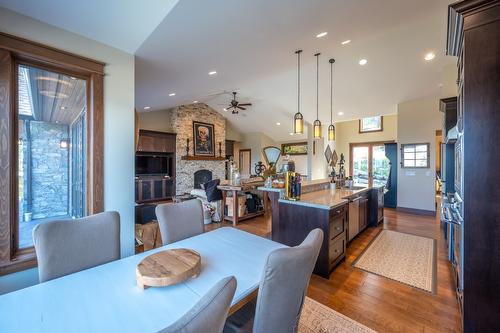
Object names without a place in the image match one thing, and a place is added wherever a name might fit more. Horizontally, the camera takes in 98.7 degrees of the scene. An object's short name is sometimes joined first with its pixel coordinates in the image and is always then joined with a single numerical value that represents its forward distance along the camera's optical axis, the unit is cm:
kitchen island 255
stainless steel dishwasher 334
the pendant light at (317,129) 314
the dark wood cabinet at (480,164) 128
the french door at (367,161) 888
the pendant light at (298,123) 291
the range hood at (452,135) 269
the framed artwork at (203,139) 862
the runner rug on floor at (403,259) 254
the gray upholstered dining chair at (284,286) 89
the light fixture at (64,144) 204
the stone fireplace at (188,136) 806
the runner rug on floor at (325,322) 176
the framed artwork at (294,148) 1041
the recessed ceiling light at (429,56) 407
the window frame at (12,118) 156
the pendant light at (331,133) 335
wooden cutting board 106
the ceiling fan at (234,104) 657
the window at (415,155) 548
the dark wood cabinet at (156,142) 718
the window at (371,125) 895
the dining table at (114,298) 84
